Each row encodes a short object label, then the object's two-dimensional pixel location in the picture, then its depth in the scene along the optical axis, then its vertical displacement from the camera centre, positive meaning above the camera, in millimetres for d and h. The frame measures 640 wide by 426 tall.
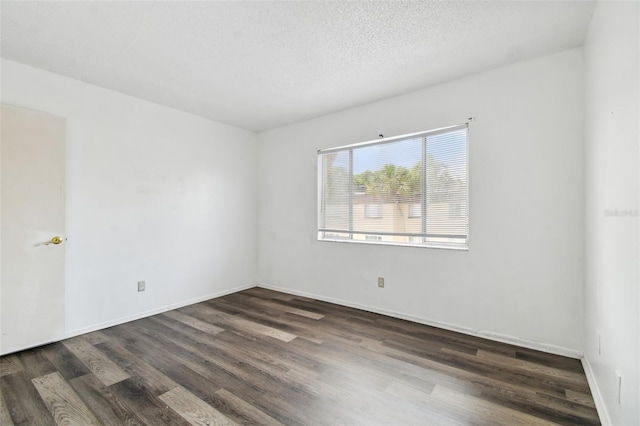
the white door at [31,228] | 2479 -117
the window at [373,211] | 3609 +20
